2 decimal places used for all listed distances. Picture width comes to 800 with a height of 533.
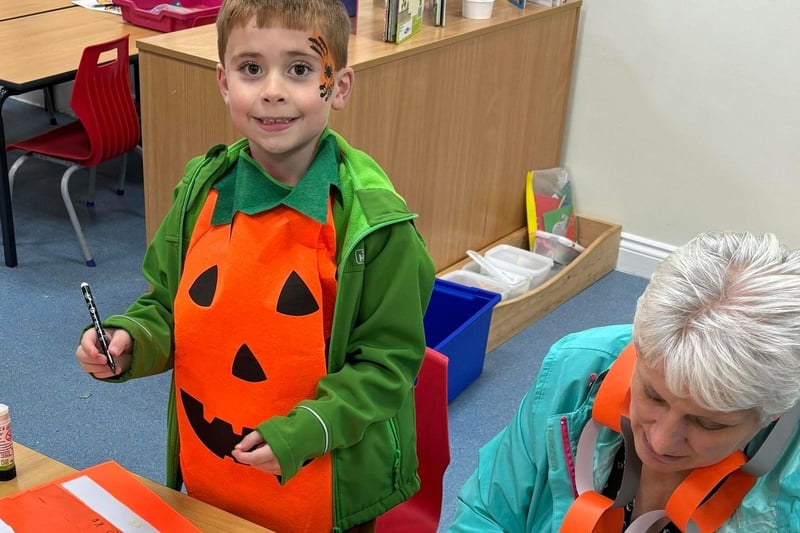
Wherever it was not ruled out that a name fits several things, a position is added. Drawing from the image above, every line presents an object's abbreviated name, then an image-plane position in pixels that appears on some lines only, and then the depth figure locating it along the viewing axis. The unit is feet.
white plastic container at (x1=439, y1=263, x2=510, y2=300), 10.97
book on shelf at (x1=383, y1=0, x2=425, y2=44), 9.27
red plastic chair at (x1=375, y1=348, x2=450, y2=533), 5.44
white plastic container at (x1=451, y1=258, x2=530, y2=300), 10.93
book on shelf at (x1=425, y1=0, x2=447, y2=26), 10.13
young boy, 4.46
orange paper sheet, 4.10
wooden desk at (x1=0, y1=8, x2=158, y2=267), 10.60
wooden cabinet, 8.74
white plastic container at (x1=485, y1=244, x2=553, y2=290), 11.55
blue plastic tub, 9.43
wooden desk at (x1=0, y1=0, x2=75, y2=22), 13.01
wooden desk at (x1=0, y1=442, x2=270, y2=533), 4.24
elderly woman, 3.55
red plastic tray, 12.10
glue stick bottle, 4.36
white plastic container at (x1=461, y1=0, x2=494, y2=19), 10.62
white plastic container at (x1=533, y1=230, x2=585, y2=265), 12.34
